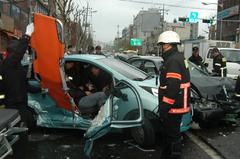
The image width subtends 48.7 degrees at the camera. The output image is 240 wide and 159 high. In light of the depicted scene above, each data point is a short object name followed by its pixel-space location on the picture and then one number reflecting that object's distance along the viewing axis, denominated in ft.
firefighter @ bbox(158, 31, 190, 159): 10.71
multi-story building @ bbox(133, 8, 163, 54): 225.24
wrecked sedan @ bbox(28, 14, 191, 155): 12.11
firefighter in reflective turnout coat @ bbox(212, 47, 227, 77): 29.32
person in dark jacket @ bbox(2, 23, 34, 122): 12.79
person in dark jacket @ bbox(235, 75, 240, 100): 17.79
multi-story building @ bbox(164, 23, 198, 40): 232.78
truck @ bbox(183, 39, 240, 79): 40.82
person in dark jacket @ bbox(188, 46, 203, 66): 28.39
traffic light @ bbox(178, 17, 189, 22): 89.43
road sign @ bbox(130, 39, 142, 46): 193.92
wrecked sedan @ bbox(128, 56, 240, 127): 16.29
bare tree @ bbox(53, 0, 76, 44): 61.75
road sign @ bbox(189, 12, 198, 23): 90.70
